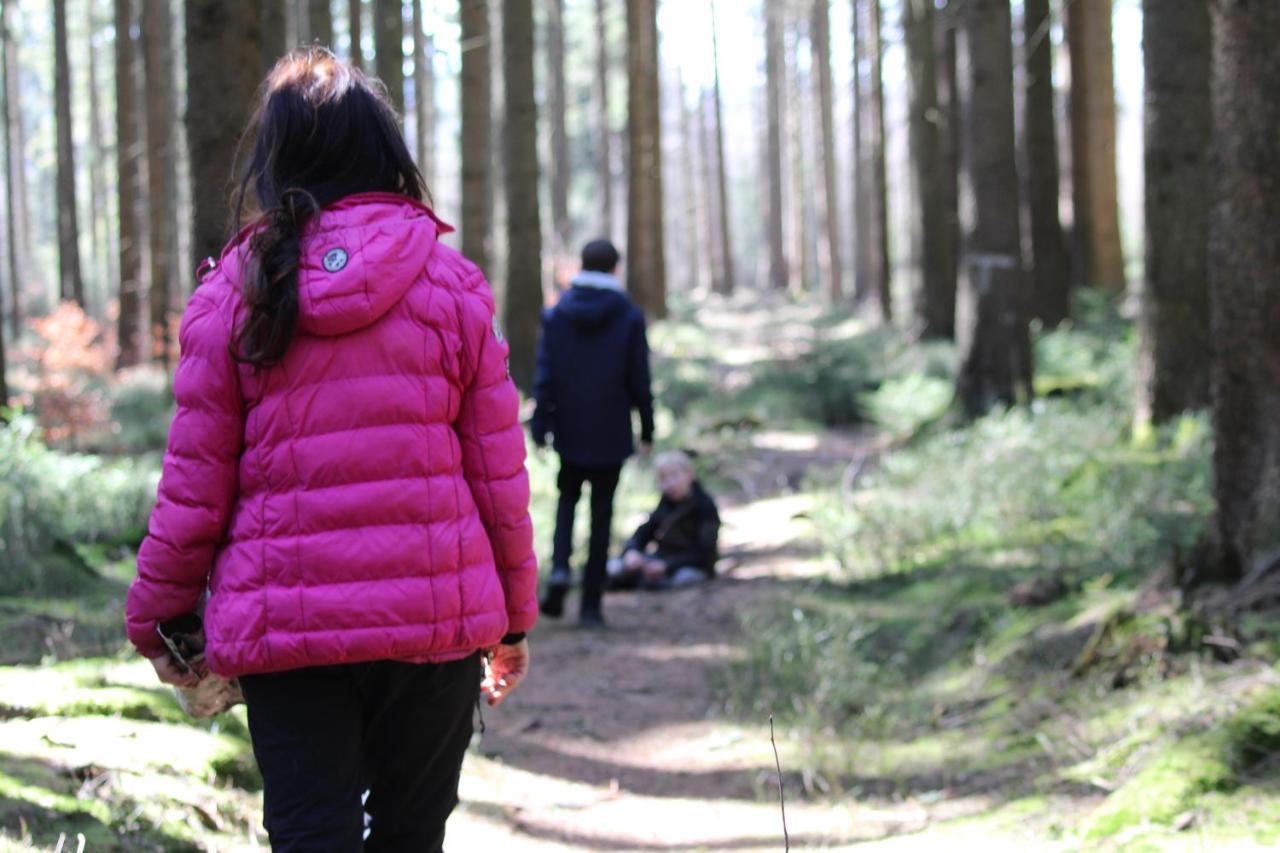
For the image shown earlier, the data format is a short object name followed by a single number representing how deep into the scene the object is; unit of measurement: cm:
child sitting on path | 909
